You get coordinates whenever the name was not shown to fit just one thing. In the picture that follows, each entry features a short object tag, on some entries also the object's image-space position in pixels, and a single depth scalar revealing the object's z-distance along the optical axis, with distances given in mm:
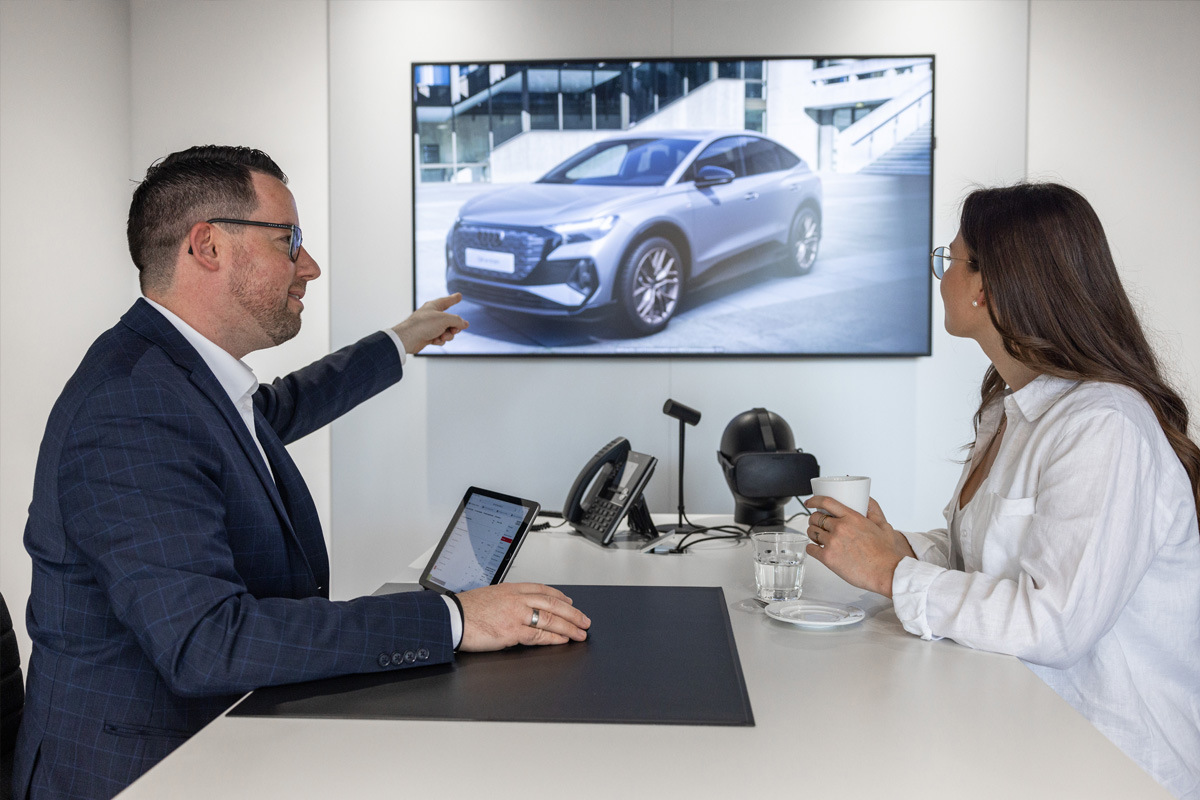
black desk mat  1042
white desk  867
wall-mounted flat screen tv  3301
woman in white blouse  1247
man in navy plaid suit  1114
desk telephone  2174
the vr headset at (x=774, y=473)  2240
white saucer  1405
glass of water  1562
